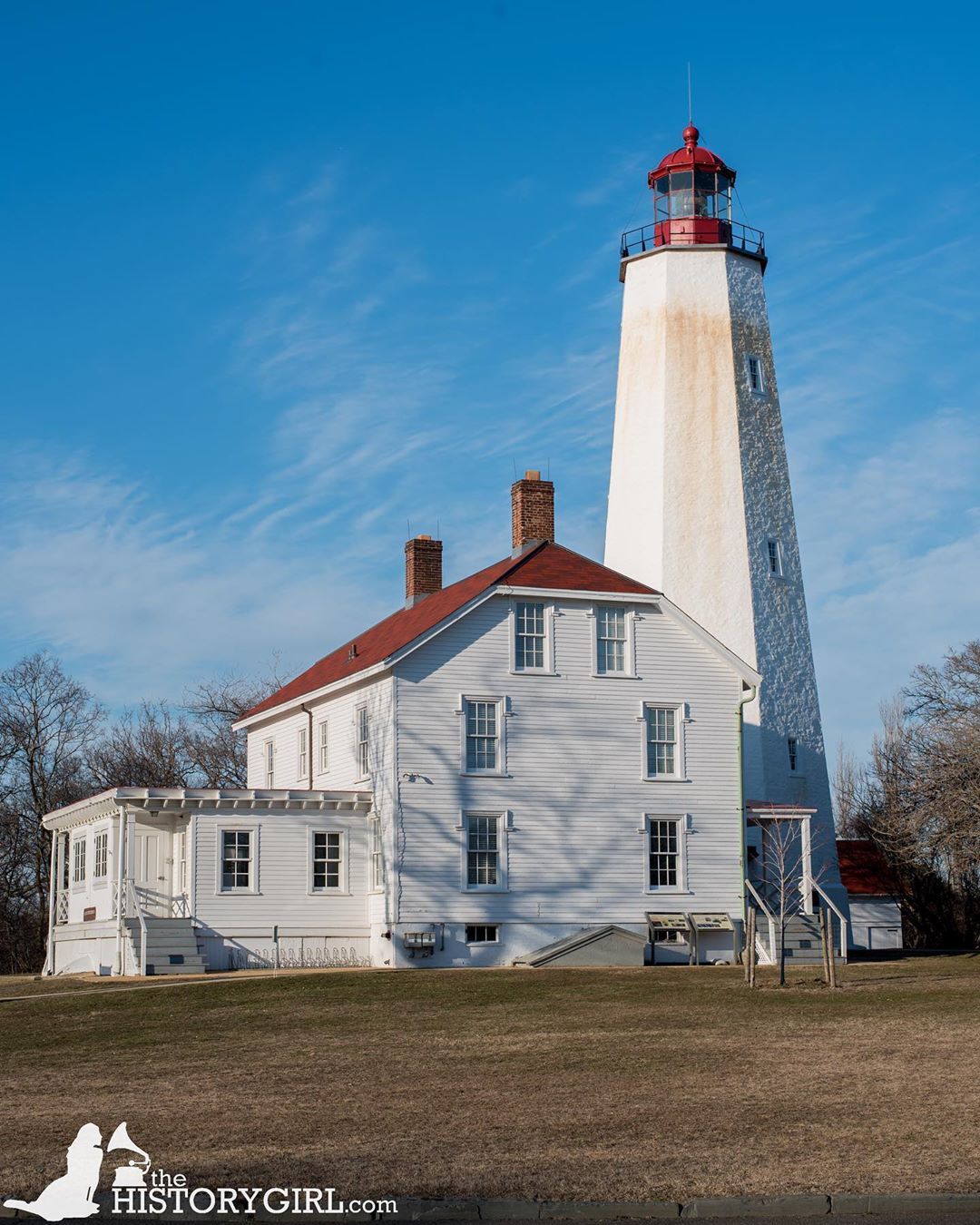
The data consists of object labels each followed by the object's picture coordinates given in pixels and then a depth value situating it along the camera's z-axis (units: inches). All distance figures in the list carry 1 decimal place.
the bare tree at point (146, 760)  2276.1
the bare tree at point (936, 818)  1453.0
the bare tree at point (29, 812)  2090.3
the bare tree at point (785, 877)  1294.3
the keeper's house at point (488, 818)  1245.7
